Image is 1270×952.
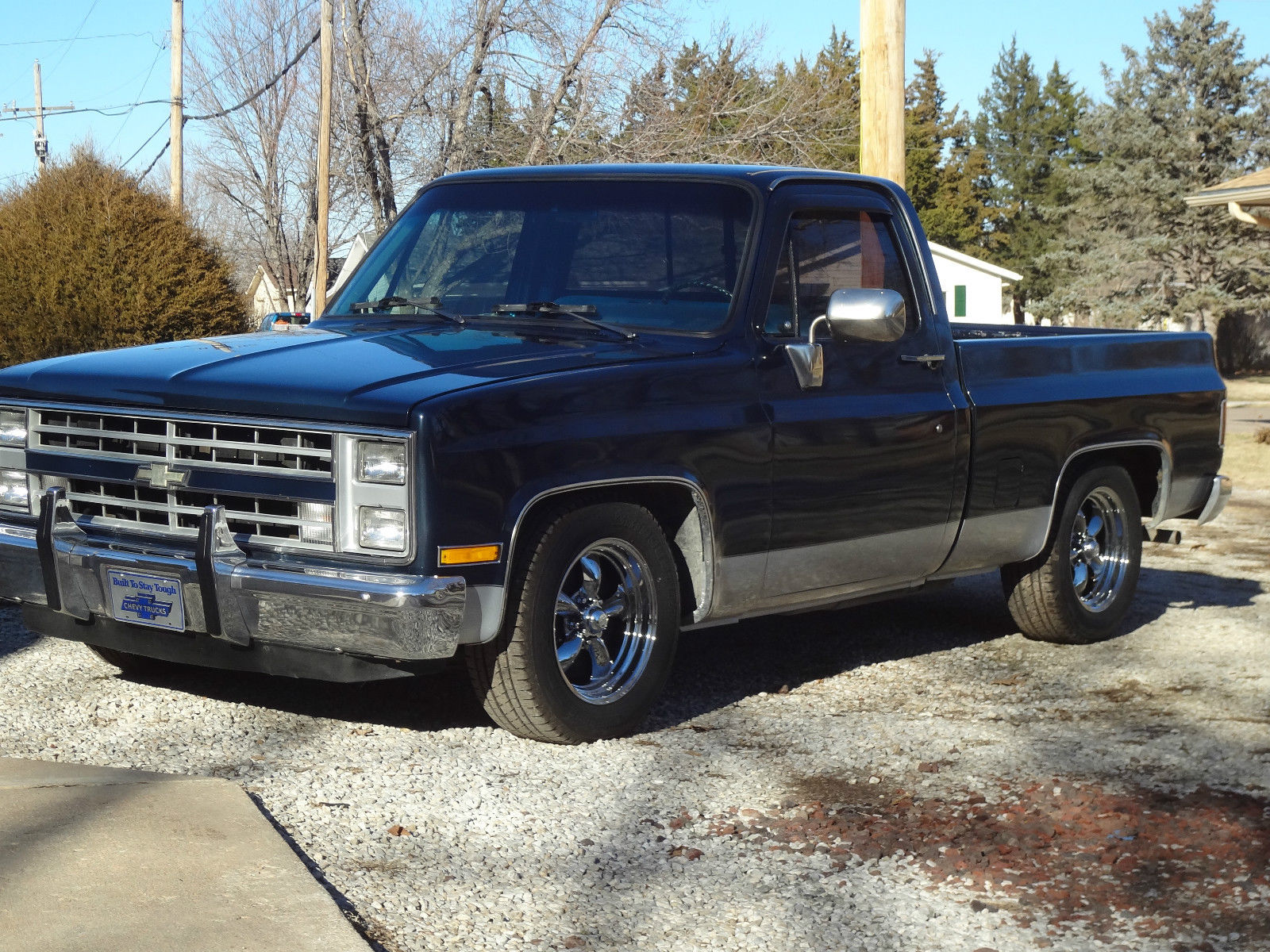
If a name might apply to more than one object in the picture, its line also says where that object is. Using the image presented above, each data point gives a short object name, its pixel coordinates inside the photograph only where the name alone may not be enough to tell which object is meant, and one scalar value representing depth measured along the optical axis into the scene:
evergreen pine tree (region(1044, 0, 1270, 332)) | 44.72
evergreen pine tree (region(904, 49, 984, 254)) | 76.88
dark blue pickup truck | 4.76
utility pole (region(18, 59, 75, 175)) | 51.22
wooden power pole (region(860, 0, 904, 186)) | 11.54
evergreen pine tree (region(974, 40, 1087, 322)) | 79.44
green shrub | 14.33
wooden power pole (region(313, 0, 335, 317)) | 26.48
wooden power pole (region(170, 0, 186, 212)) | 31.05
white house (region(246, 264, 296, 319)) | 43.31
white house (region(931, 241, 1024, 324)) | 57.59
